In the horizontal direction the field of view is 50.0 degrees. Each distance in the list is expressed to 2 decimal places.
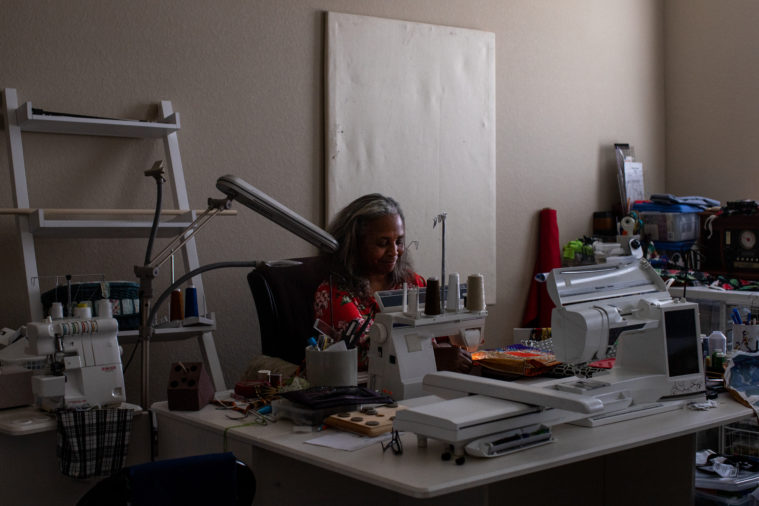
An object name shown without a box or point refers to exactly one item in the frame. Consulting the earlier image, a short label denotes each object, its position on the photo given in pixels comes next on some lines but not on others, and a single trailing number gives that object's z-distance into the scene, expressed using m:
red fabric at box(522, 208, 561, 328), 4.46
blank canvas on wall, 3.79
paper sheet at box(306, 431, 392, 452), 1.75
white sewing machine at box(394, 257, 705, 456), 1.72
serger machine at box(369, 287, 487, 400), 2.19
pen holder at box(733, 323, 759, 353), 2.58
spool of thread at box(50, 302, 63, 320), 2.06
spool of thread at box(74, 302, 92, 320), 2.08
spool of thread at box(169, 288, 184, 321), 2.94
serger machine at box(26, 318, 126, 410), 2.01
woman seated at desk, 2.81
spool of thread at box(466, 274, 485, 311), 2.28
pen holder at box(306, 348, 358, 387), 2.09
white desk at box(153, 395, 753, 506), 1.62
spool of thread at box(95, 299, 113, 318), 2.12
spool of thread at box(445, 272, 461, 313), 2.26
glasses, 1.72
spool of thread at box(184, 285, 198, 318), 3.01
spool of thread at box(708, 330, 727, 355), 2.60
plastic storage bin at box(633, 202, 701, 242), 4.29
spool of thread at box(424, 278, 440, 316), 2.23
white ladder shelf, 2.83
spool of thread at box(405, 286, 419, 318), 2.22
